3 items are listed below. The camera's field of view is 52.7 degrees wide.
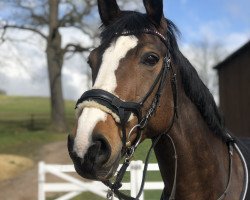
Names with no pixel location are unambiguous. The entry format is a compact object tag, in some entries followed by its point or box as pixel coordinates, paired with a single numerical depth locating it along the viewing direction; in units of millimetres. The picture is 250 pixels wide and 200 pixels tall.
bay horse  1487
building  15810
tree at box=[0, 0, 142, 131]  16969
